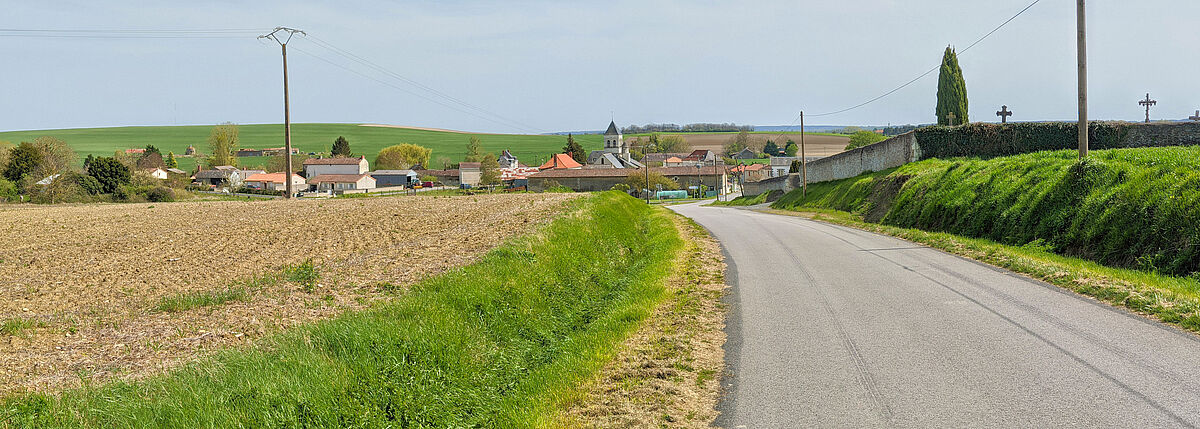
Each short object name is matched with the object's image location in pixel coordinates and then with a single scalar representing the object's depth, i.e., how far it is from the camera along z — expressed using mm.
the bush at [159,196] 69125
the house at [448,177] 139375
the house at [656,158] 166488
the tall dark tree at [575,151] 176750
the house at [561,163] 138875
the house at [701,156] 169112
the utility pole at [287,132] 40031
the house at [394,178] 133625
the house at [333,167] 134250
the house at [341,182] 120062
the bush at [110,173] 71250
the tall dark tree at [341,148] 168000
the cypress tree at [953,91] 59338
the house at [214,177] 126062
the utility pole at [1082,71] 19172
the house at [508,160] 173250
